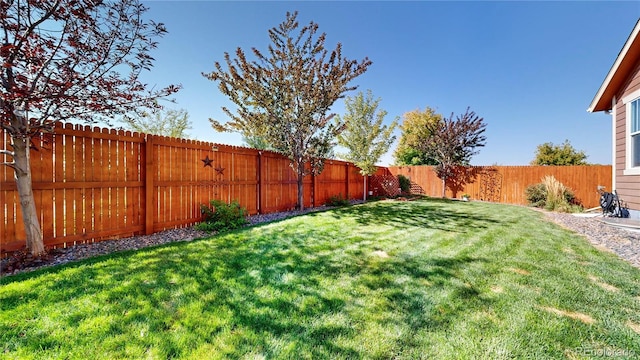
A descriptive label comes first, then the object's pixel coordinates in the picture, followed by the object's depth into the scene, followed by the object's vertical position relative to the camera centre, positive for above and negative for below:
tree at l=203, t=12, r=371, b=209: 7.00 +2.82
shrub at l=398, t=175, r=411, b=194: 15.09 -0.48
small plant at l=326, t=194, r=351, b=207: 9.37 -0.99
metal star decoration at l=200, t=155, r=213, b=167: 5.46 +0.38
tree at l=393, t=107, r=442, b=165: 22.53 +4.31
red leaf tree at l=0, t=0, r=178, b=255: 2.78 +1.48
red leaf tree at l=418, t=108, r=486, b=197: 14.10 +2.14
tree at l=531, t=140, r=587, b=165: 18.81 +1.72
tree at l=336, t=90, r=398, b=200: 10.76 +2.07
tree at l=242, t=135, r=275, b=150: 23.54 +3.88
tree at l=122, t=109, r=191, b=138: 14.02 +3.35
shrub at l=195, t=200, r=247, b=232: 4.99 -0.86
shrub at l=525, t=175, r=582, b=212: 9.02 -0.85
